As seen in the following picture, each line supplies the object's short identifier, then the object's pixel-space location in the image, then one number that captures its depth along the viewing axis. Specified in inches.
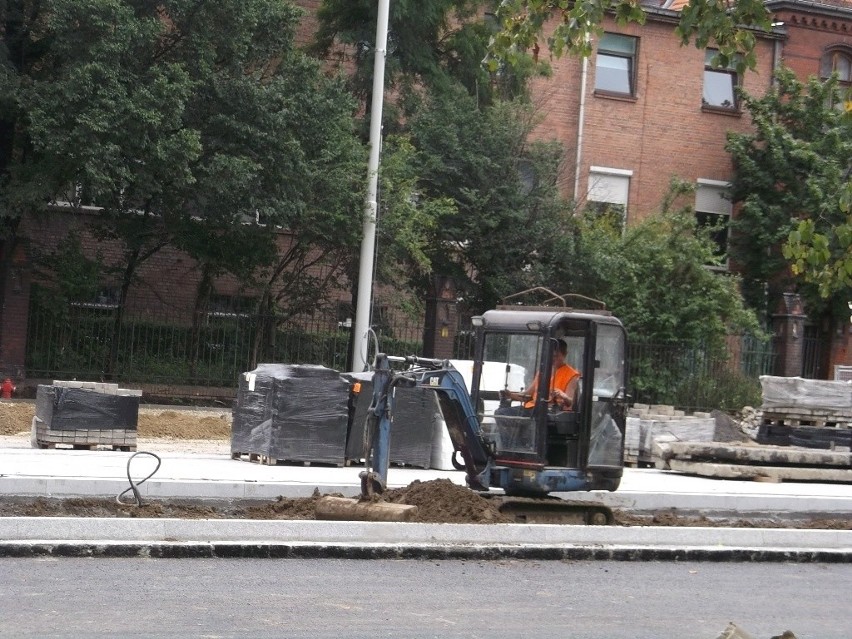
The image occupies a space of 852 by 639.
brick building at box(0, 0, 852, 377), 1437.0
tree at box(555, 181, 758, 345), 1211.2
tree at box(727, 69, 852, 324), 1398.9
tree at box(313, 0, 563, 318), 1205.1
